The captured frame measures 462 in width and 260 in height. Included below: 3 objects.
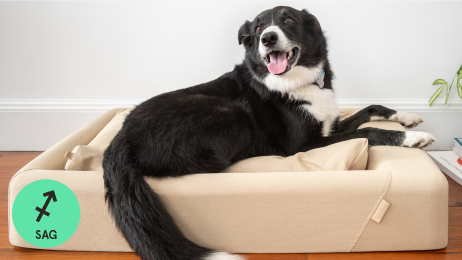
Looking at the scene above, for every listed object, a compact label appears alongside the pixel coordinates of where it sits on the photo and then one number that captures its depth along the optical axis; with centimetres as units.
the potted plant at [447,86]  246
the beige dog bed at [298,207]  136
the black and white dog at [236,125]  135
